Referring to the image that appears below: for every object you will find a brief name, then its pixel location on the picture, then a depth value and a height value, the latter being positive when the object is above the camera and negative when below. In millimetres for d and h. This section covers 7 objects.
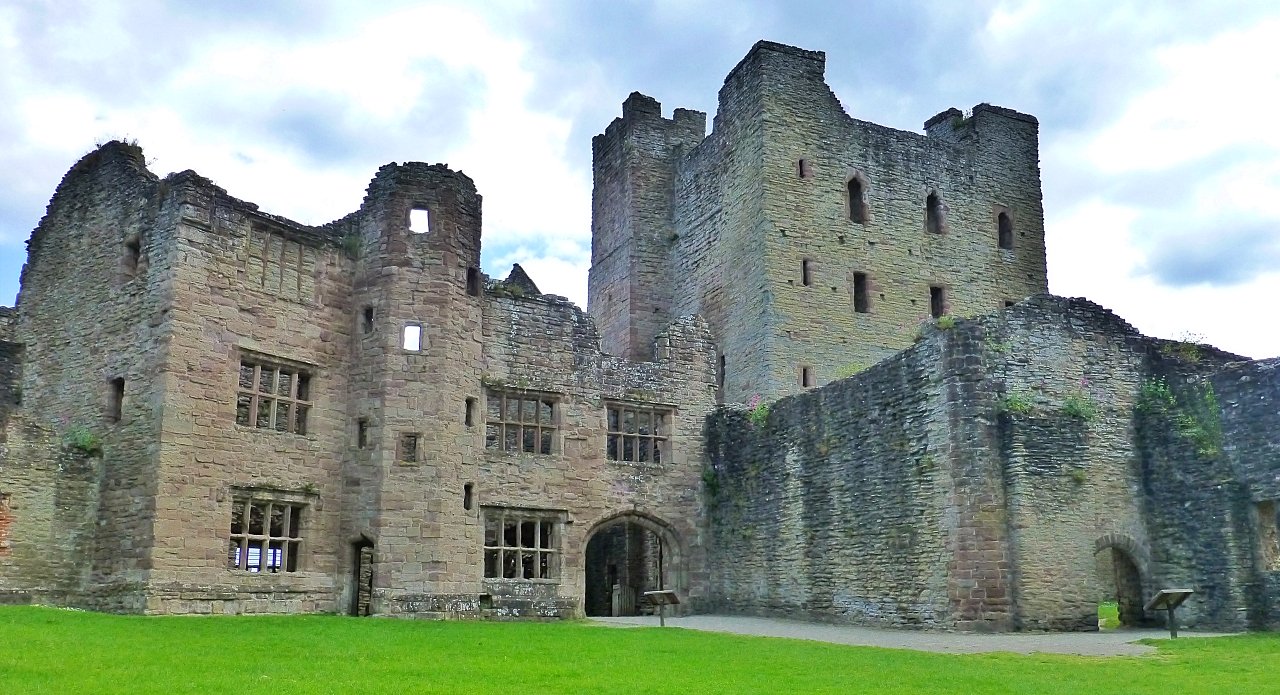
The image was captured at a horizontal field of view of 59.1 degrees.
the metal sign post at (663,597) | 22295 -489
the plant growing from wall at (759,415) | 26969 +3753
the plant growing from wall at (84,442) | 22531 +2537
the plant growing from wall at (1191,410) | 20625 +3032
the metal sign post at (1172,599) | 17922 -388
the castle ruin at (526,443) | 20469 +2624
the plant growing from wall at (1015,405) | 20578 +3025
